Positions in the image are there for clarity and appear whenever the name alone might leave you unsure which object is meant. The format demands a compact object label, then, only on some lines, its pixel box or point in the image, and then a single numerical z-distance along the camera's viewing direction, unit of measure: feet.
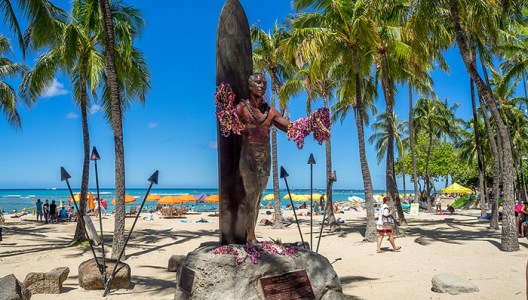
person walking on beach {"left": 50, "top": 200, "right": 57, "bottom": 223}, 84.48
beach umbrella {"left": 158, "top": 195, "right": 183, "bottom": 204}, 126.87
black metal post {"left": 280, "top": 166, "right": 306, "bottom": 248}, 22.40
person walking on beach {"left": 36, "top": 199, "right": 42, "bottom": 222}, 91.95
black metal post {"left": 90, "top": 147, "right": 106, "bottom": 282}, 24.50
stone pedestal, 15.43
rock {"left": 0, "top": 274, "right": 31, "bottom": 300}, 21.24
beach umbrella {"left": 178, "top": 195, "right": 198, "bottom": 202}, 131.54
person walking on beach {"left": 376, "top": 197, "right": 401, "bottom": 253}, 38.40
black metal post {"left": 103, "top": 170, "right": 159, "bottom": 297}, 23.32
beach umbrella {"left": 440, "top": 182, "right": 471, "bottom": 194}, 127.03
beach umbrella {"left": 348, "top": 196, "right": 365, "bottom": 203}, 192.65
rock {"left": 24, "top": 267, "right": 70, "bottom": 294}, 25.52
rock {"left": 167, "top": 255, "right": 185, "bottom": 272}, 32.68
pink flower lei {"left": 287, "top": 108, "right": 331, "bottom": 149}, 17.89
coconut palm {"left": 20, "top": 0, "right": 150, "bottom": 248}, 45.68
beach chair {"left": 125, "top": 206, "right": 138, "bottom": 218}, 104.41
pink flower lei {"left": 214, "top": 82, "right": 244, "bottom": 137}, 16.49
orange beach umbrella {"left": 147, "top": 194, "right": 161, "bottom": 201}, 131.90
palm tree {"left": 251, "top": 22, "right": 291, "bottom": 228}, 68.50
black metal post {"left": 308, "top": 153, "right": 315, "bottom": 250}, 23.76
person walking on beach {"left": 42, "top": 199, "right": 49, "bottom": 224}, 84.59
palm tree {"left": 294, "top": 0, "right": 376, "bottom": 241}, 47.74
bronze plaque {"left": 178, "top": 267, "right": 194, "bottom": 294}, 15.98
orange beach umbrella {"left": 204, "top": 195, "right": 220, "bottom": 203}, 134.92
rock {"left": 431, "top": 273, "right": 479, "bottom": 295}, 23.72
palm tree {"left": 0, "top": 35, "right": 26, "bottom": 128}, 70.33
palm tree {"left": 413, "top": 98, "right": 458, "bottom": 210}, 129.49
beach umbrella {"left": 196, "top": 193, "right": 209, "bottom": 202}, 139.37
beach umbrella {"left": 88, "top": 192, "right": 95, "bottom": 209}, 102.81
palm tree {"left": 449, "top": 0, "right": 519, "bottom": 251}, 37.70
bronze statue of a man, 17.17
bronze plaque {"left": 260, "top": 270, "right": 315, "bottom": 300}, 15.46
